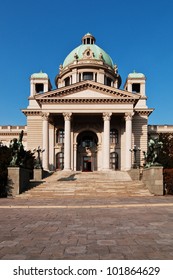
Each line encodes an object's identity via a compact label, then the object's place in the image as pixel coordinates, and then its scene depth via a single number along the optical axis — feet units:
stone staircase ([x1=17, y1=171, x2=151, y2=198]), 71.00
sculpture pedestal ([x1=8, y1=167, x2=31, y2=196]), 69.50
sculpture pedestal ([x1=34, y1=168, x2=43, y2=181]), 102.58
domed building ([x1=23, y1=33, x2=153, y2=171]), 140.97
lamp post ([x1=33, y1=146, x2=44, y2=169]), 105.70
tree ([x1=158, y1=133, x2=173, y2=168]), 104.47
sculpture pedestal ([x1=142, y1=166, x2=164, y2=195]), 71.36
